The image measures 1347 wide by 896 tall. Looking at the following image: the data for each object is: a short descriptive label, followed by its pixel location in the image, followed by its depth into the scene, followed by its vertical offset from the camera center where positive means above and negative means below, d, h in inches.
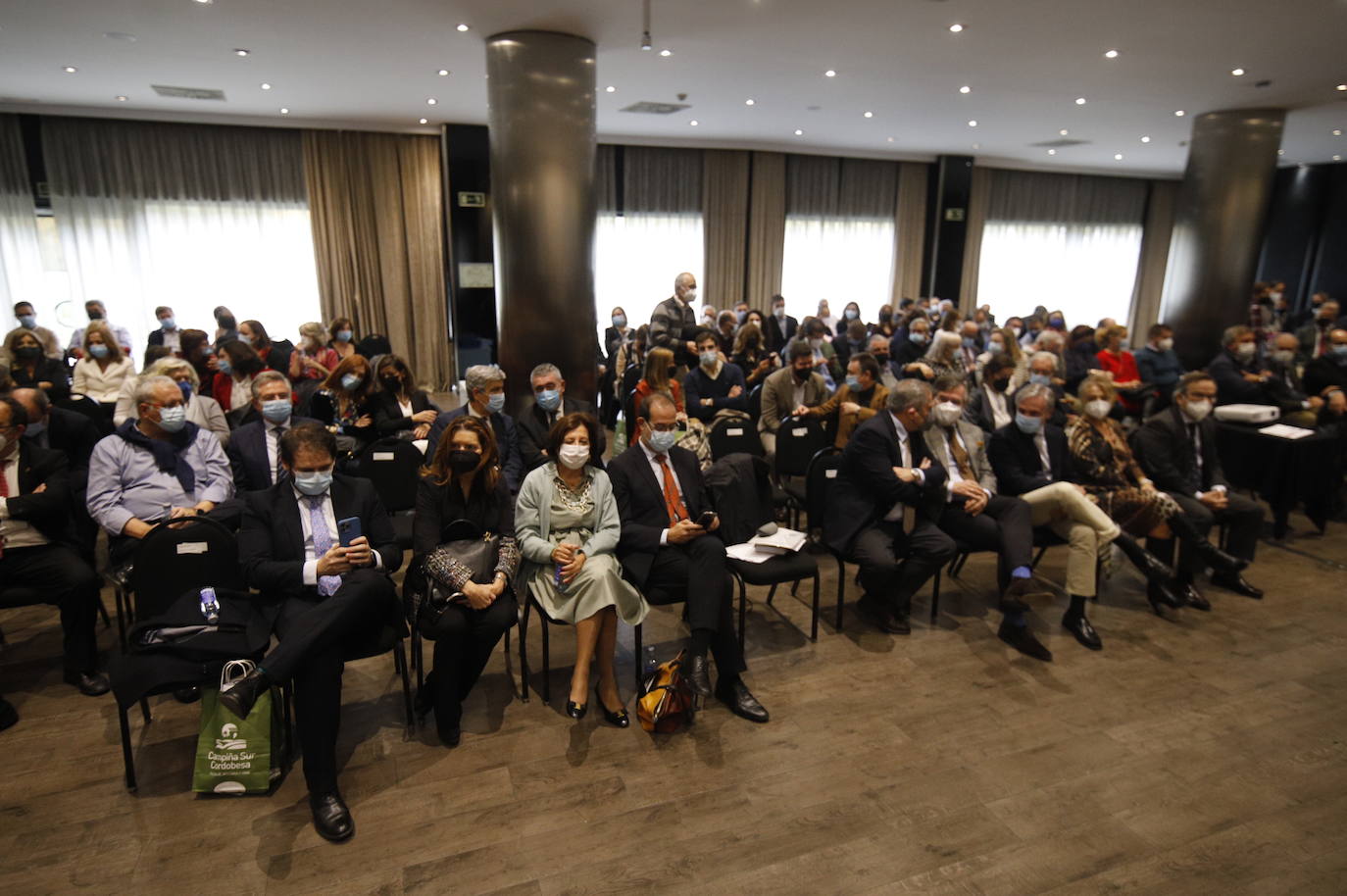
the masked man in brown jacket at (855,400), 219.5 -36.3
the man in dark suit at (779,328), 437.7 -31.7
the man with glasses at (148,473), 145.7 -39.4
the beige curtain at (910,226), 573.0 +33.9
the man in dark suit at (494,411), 184.2 -33.8
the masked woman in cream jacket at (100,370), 265.3 -35.8
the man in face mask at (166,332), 359.6 -31.5
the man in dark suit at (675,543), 138.6 -49.9
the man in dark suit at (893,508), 167.5 -50.5
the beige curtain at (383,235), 451.2 +18.3
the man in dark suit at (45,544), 140.0 -50.5
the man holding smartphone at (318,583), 111.3 -48.6
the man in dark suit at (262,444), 163.0 -36.7
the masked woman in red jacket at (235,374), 216.5 -30.8
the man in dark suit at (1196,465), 194.2 -46.7
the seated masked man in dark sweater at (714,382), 250.8 -35.6
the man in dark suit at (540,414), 188.1 -35.8
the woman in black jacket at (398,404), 204.8 -35.9
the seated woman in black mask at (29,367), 242.7 -32.1
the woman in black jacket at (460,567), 127.6 -48.3
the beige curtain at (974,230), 589.3 +32.2
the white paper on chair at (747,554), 154.1 -54.9
